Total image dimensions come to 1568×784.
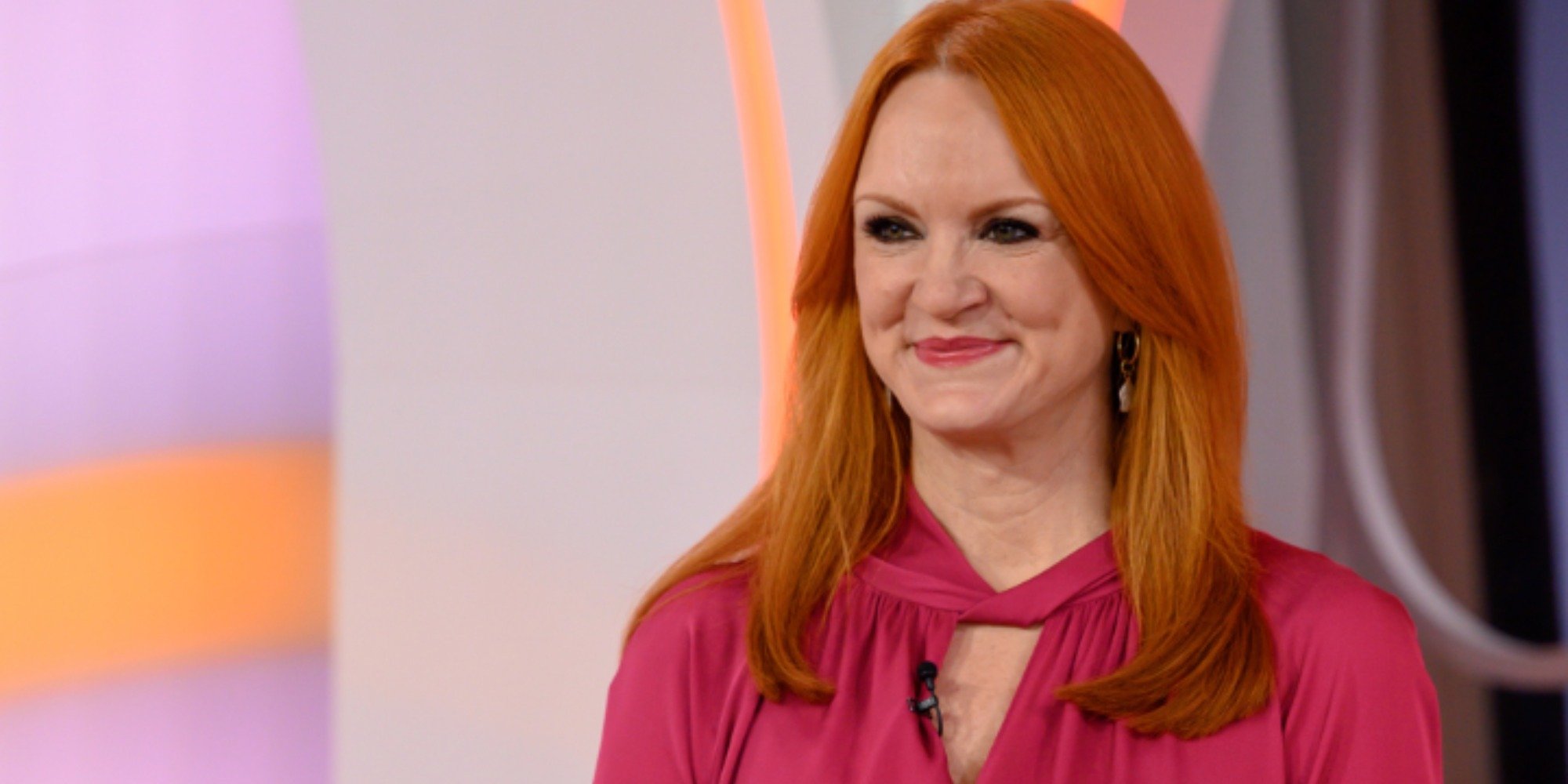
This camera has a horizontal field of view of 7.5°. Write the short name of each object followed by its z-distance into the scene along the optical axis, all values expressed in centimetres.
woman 605
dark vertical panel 646
